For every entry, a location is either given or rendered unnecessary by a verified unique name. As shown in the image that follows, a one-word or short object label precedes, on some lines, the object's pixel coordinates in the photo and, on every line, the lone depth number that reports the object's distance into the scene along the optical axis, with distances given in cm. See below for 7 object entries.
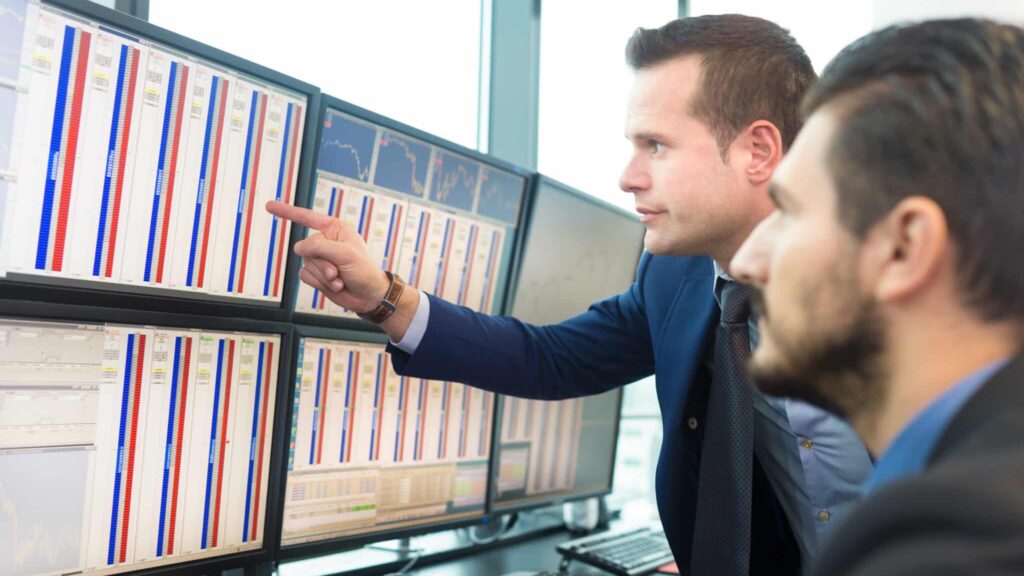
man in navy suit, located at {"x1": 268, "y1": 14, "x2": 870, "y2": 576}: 120
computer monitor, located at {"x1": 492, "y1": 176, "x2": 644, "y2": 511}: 167
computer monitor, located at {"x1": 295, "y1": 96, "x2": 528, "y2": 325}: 125
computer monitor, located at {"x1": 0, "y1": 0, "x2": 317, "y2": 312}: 91
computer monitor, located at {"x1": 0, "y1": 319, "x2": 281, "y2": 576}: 92
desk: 157
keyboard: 158
